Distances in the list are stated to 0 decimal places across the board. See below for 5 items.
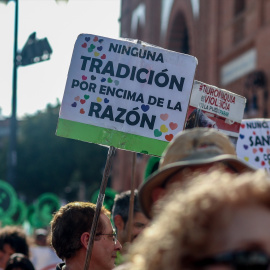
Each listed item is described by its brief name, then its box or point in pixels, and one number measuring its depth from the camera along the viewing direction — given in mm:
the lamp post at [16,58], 19698
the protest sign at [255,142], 8184
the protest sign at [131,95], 6088
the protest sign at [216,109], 6631
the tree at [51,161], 65265
